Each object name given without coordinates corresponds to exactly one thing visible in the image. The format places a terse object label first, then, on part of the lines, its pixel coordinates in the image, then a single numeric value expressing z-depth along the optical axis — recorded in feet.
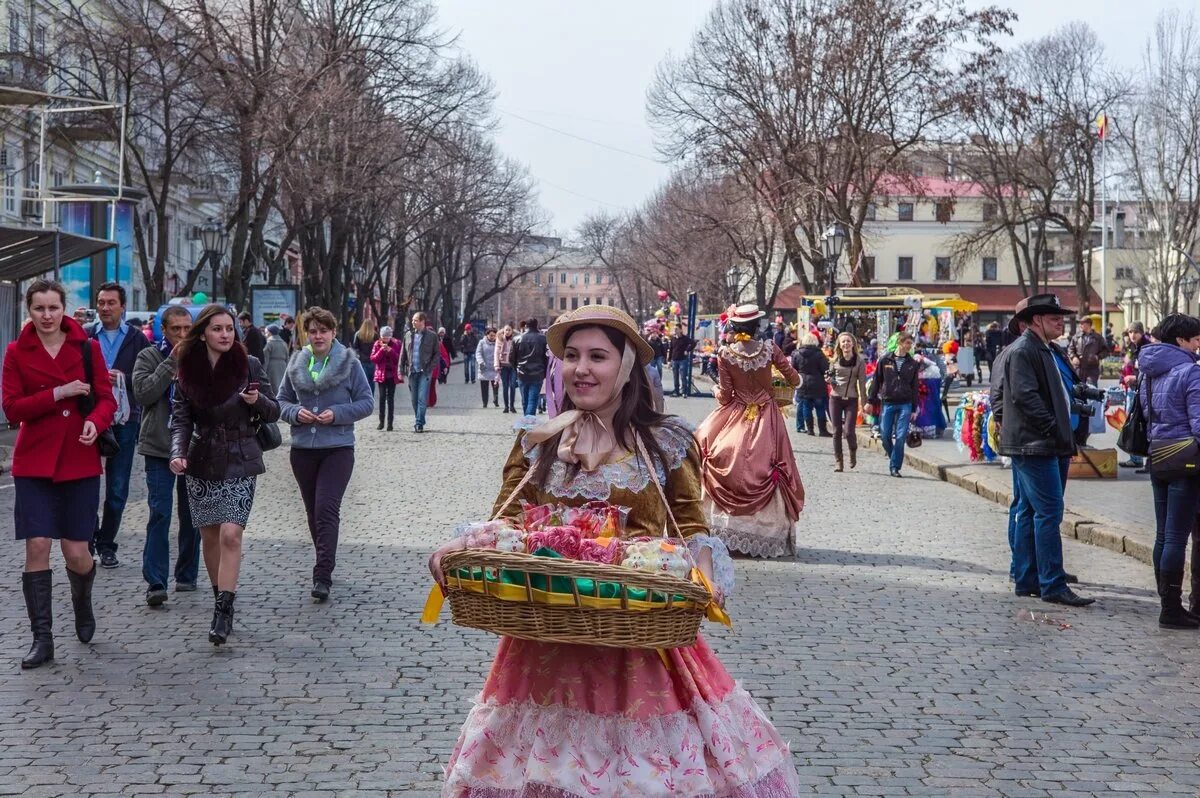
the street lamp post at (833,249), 102.36
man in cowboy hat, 27.78
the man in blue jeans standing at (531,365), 75.15
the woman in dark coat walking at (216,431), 24.03
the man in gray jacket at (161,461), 26.58
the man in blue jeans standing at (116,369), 29.84
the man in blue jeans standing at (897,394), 52.49
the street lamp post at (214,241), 104.88
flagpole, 157.98
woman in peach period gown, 33.65
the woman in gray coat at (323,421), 27.04
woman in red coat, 22.02
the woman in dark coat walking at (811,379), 70.44
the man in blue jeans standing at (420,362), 73.26
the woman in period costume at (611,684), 11.59
